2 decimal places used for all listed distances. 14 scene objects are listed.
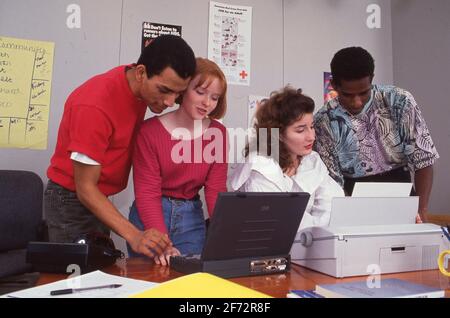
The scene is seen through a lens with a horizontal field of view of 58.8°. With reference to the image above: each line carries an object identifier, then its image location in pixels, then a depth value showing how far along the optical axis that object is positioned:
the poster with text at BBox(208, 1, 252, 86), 2.16
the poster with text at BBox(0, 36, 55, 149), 1.82
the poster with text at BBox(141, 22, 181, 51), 2.04
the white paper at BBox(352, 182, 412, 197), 0.96
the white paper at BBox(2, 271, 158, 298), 0.67
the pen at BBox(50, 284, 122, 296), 0.68
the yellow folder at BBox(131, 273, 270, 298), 0.62
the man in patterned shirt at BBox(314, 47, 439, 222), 1.64
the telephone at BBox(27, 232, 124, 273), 0.88
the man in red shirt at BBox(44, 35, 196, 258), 1.17
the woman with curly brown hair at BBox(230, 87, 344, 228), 1.32
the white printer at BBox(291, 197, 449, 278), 0.88
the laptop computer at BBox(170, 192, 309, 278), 0.81
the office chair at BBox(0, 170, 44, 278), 1.72
